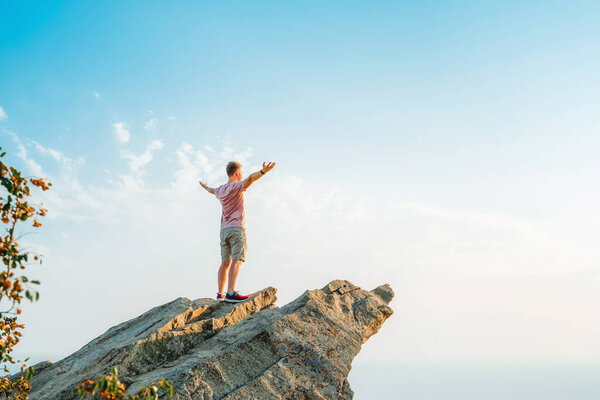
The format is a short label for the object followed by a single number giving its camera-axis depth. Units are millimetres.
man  12117
